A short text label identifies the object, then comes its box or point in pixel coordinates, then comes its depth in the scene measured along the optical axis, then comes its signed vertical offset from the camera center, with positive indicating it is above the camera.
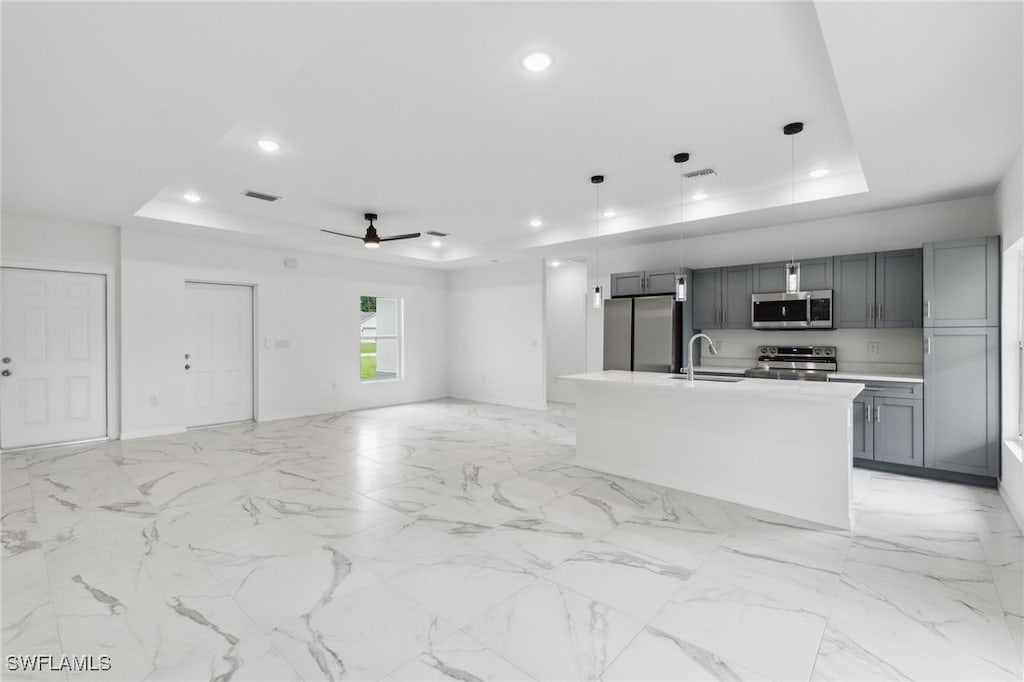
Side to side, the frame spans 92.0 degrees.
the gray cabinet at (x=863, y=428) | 4.53 -0.80
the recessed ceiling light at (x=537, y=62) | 2.51 +1.45
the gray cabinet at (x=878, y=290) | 4.51 +0.49
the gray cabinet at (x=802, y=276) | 4.97 +0.69
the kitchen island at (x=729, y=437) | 3.29 -0.74
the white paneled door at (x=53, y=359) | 5.15 -0.18
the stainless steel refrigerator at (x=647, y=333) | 5.76 +0.11
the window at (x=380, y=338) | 8.42 +0.07
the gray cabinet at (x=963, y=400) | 3.96 -0.48
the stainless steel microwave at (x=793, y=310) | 4.94 +0.33
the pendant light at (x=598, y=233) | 4.46 +1.37
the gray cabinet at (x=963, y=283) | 3.94 +0.48
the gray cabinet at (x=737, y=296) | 5.47 +0.51
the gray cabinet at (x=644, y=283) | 5.85 +0.72
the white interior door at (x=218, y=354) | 6.40 -0.16
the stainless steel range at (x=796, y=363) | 4.92 -0.23
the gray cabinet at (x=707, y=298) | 5.70 +0.52
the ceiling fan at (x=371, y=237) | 5.70 +1.21
